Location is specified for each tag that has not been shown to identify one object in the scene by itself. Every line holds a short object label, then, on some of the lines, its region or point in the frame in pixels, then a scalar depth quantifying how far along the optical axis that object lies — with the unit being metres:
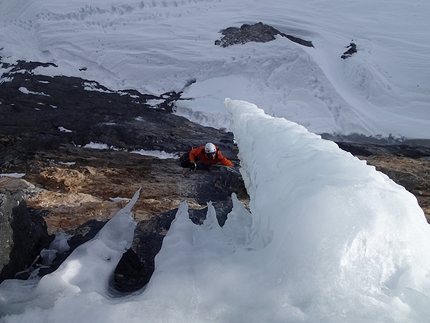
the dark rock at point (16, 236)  2.56
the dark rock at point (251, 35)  16.23
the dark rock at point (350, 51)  15.34
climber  7.58
